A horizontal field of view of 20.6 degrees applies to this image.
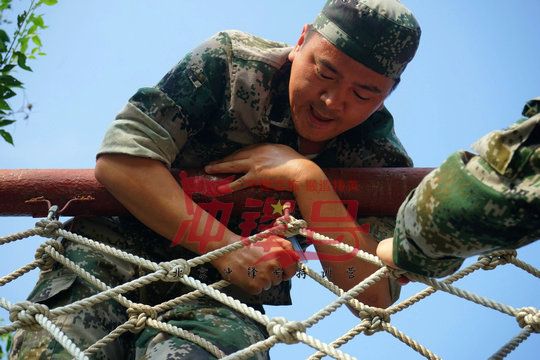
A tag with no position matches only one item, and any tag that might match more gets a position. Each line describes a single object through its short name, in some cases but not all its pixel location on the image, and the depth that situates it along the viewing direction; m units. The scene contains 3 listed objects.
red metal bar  2.60
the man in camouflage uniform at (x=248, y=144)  2.52
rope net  2.27
